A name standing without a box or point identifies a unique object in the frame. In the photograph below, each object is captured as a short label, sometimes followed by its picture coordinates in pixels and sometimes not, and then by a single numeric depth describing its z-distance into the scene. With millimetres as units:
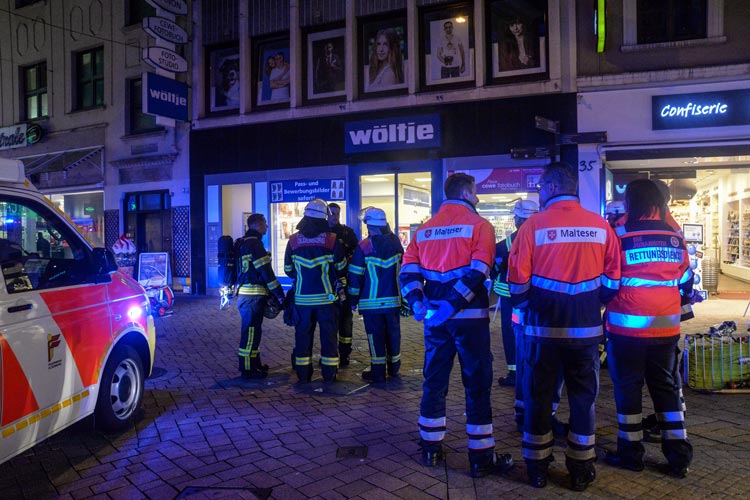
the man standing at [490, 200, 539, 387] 5851
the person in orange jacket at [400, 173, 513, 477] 4020
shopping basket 5891
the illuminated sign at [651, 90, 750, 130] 11312
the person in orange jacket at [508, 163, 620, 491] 3750
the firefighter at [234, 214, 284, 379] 6621
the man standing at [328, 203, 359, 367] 7473
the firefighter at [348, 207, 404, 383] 6414
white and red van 3666
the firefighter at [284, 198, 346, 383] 6371
